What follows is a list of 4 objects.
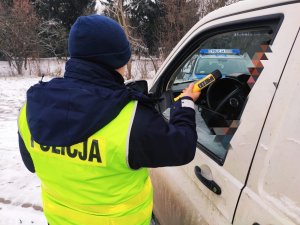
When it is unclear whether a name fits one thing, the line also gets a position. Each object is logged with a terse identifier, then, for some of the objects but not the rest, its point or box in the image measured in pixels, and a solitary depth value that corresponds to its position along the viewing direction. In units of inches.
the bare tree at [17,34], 704.4
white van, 41.1
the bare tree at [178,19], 553.9
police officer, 47.2
